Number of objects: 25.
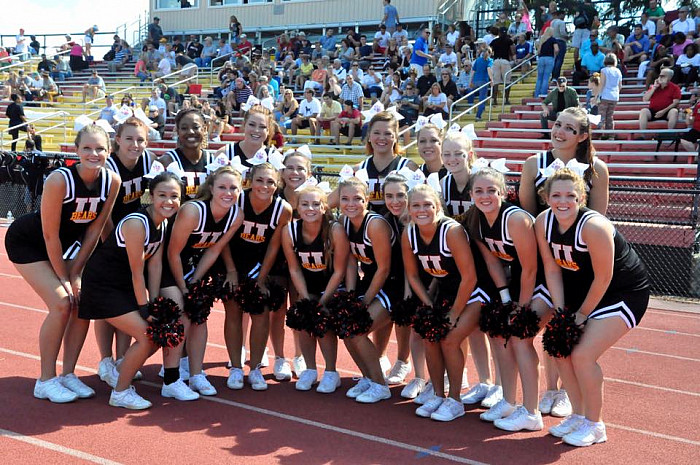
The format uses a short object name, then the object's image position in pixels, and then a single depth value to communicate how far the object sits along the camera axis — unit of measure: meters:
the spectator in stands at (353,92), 15.56
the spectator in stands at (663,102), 12.01
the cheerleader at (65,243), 4.70
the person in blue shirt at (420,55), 16.94
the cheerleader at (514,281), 4.38
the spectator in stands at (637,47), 15.10
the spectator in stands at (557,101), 11.95
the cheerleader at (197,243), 4.89
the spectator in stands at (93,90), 21.67
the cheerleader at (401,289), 5.00
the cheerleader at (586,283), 4.11
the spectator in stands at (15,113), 17.89
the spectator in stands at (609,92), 12.69
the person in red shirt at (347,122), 14.99
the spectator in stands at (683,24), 14.42
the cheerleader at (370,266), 4.97
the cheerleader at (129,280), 4.63
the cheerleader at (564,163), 4.72
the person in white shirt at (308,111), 15.91
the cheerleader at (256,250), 5.13
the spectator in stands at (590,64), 14.48
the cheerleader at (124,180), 5.18
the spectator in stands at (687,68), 12.92
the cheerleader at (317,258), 5.09
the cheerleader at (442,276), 4.61
